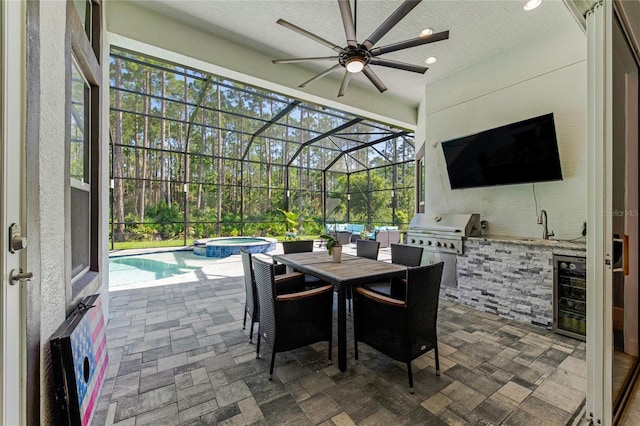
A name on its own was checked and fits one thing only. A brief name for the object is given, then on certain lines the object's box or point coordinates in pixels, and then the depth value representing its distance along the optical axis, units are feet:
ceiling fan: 7.63
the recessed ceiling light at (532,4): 9.83
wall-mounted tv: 10.93
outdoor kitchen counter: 9.55
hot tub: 28.25
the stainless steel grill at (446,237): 12.92
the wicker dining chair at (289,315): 7.02
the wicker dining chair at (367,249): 11.91
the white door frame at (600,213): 5.07
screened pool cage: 32.76
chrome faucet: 11.32
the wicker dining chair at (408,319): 6.44
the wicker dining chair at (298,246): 12.65
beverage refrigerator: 9.31
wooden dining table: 7.34
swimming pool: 17.93
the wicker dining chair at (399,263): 9.12
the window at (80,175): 6.78
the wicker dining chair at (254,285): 8.64
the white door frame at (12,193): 3.11
